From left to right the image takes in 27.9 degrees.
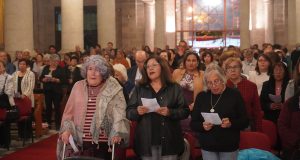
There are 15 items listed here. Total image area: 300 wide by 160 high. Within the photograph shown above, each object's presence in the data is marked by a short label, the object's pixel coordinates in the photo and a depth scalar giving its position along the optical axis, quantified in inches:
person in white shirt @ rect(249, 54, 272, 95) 427.8
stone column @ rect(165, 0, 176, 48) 1556.0
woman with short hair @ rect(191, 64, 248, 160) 259.0
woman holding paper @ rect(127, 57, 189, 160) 262.5
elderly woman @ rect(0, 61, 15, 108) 460.1
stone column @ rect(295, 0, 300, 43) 944.3
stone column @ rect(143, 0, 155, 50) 1417.3
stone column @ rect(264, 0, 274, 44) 1370.6
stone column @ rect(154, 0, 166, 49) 1286.9
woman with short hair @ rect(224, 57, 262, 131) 324.5
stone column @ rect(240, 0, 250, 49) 1144.2
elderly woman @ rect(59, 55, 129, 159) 255.8
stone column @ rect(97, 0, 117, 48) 1013.2
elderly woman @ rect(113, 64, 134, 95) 437.6
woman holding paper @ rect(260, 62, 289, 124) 382.6
